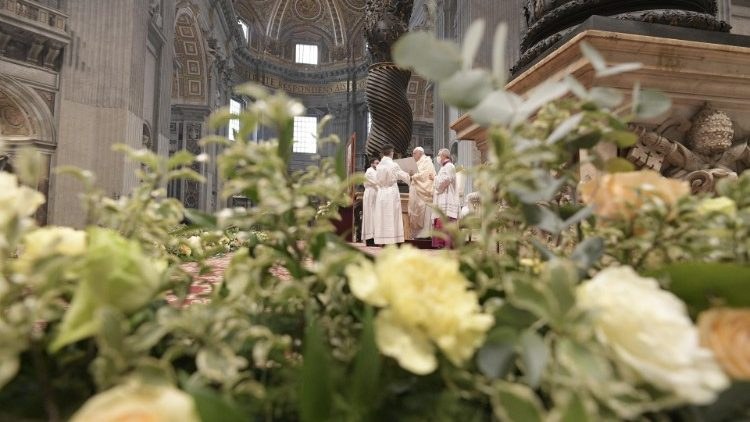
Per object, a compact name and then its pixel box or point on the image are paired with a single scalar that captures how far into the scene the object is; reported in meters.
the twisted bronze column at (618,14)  1.28
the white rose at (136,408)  0.20
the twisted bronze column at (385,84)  6.64
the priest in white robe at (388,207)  5.48
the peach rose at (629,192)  0.33
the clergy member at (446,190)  5.46
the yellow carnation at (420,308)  0.23
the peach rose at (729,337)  0.25
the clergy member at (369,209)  5.82
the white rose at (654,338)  0.21
